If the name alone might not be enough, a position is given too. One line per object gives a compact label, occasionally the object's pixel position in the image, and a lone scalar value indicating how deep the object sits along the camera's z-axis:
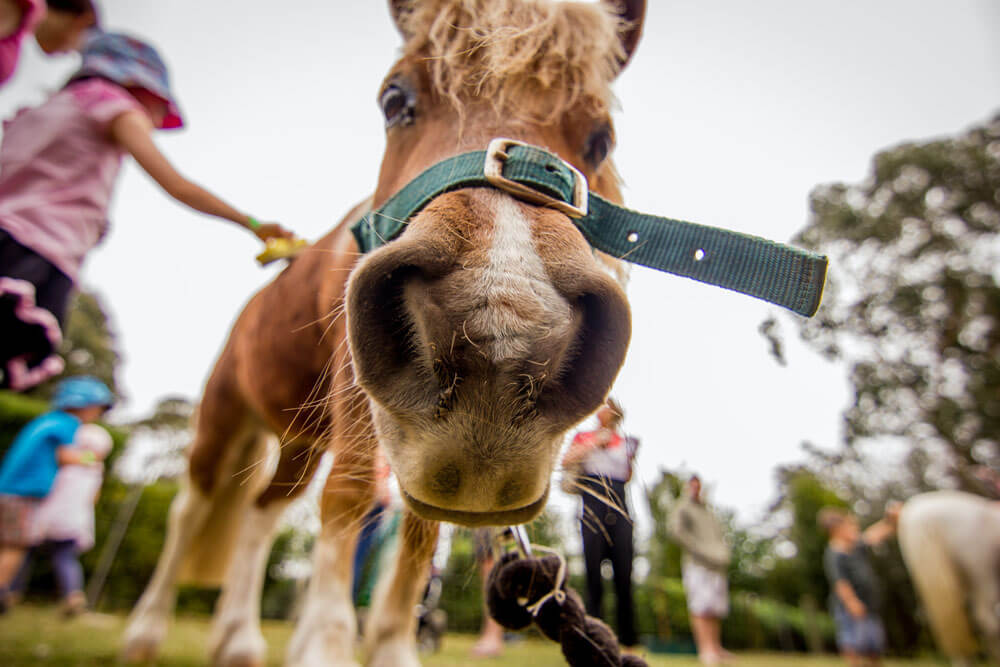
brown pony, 0.83
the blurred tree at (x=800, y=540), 17.25
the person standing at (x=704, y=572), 4.28
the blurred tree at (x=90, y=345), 21.08
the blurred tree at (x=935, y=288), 14.43
